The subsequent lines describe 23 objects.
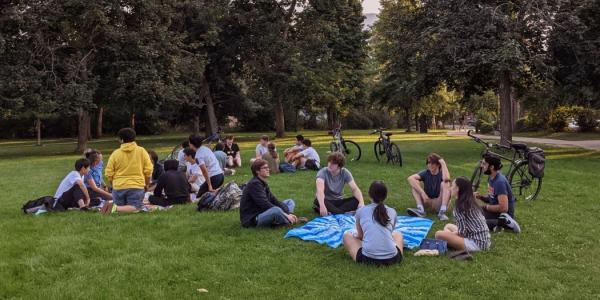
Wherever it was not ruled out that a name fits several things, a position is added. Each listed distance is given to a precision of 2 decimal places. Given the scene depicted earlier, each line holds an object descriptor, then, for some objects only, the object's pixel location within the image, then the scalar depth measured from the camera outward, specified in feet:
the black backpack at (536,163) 30.14
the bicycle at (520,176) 31.76
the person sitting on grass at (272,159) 47.96
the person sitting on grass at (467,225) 20.21
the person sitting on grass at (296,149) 50.70
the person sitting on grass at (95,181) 32.17
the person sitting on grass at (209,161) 35.66
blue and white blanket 22.03
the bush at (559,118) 113.01
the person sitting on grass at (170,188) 31.71
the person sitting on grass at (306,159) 49.70
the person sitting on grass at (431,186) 27.81
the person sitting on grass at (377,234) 18.54
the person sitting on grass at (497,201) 23.52
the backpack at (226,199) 29.71
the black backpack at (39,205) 30.14
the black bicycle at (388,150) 52.65
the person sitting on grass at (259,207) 24.43
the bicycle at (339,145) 55.57
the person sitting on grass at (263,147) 50.67
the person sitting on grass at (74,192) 30.27
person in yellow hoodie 28.76
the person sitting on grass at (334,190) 26.84
